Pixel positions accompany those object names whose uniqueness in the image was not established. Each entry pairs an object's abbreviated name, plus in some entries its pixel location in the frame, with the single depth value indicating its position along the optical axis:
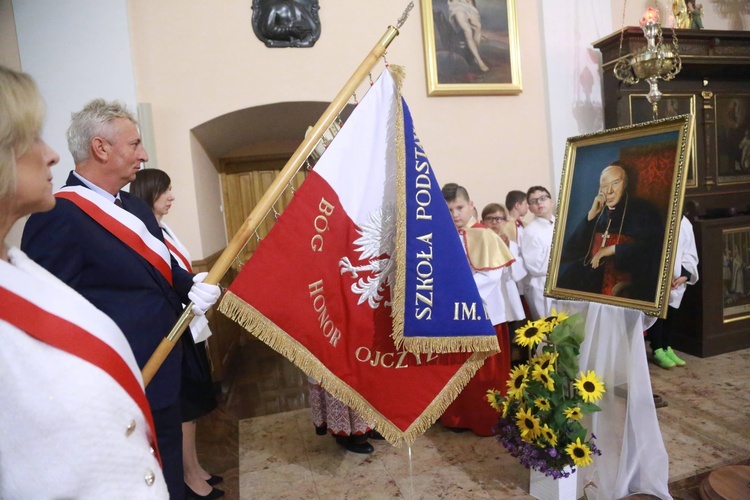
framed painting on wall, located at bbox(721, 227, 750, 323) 4.10
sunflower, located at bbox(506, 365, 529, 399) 2.15
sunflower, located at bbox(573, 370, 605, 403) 1.92
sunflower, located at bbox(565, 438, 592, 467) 1.94
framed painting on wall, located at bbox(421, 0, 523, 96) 4.38
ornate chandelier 3.95
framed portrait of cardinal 1.89
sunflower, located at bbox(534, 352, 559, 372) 2.04
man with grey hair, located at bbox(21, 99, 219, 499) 1.42
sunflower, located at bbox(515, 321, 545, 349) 2.04
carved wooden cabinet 4.04
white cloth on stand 1.97
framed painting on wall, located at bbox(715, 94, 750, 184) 5.06
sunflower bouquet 1.97
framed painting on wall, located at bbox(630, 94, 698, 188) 4.60
